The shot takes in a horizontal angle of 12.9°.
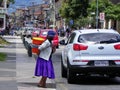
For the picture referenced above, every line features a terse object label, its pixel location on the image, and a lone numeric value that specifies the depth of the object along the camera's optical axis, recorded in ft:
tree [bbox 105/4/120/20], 206.05
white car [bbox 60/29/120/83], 52.80
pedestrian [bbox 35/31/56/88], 49.32
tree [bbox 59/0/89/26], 257.96
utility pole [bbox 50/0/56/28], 419.84
